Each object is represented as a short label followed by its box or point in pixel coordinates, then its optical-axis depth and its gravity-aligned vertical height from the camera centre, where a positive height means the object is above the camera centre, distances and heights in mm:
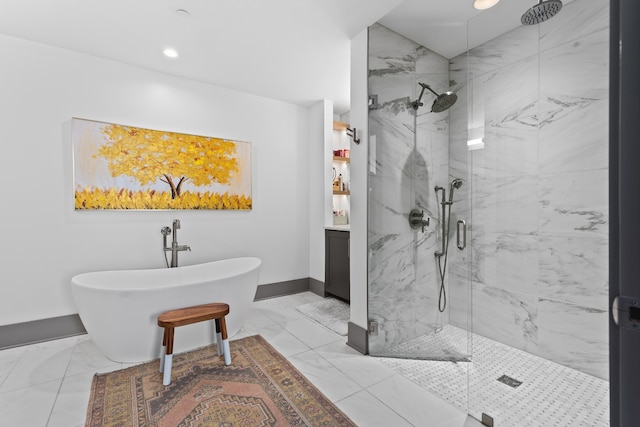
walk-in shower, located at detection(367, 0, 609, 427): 1508 -57
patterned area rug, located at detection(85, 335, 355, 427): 1646 -1146
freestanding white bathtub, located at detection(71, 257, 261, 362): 2121 -734
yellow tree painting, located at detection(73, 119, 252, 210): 2789 +422
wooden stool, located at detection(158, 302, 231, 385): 2010 -787
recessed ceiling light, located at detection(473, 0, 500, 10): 1902 +1373
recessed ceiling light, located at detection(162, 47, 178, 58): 2707 +1440
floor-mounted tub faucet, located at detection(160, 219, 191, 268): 3100 -377
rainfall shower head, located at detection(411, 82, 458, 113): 2172 +816
